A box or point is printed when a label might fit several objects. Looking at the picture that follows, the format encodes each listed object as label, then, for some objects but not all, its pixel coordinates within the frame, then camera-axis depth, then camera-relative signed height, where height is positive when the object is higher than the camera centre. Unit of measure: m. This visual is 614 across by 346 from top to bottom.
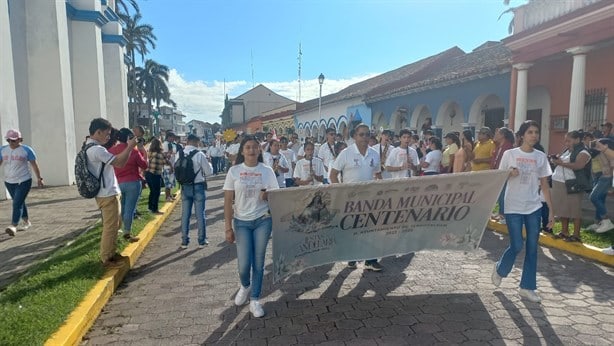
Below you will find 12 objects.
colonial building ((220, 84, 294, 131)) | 68.06 +6.31
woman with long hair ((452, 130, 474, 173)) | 6.95 -0.26
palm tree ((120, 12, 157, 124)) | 47.22 +12.60
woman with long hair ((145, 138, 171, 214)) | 8.55 -0.62
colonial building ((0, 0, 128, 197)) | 12.94 +1.89
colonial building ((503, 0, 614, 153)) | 9.77 +2.09
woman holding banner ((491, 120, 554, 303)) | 4.17 -0.59
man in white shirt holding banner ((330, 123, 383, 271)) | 5.07 -0.28
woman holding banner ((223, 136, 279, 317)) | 3.90 -0.66
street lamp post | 21.28 +3.20
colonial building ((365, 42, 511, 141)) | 14.28 +1.79
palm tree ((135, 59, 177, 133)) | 63.23 +9.36
